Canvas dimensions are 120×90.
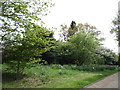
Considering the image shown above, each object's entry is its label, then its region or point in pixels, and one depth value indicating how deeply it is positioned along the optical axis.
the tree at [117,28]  14.51
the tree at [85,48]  10.60
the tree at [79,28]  21.12
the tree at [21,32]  3.57
